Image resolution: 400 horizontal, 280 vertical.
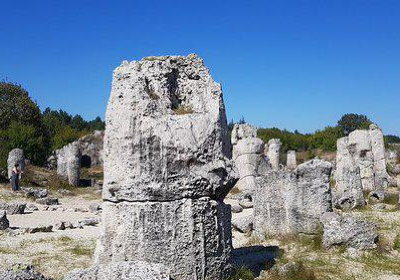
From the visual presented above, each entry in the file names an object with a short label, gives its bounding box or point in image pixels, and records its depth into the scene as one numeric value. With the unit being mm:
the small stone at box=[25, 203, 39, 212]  18188
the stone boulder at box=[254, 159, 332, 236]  10938
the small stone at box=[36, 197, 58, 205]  20070
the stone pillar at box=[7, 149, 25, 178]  25062
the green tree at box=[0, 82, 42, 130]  34875
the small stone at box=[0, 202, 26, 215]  16964
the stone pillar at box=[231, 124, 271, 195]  24078
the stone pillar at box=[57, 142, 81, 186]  26719
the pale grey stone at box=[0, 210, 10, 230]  13383
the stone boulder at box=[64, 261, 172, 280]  5875
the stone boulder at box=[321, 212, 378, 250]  9336
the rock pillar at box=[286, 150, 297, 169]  39059
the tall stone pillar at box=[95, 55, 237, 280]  6770
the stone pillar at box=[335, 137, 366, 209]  16109
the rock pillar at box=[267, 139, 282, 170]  31239
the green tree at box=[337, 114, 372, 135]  72519
